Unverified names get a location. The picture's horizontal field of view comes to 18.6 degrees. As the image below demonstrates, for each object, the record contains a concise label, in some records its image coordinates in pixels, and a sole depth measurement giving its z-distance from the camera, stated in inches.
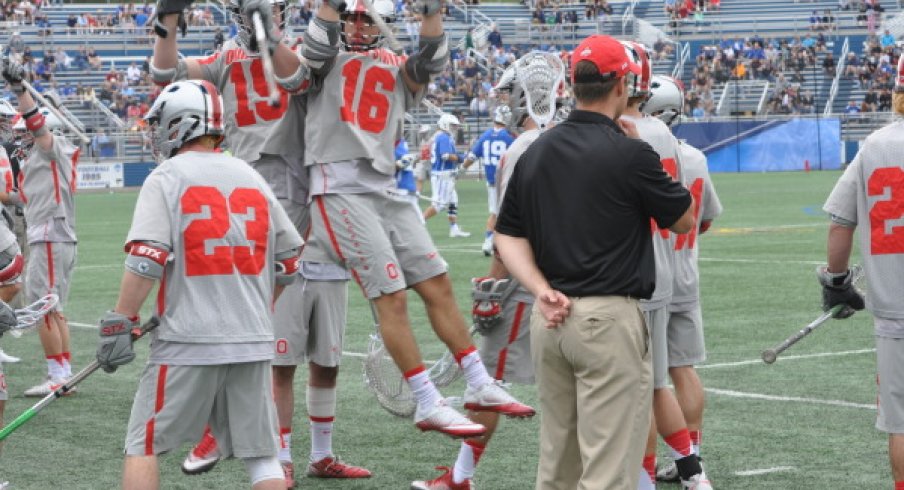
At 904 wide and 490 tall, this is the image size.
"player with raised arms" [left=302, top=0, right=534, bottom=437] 524.7
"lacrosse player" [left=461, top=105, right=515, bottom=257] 1658.6
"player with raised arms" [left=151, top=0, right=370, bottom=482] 520.4
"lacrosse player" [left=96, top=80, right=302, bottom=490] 410.6
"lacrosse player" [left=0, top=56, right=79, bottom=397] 833.9
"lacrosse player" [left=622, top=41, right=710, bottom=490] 486.5
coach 371.3
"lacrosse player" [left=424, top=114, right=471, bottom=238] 1895.3
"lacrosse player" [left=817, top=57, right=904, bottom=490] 446.3
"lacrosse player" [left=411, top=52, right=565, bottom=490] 521.5
